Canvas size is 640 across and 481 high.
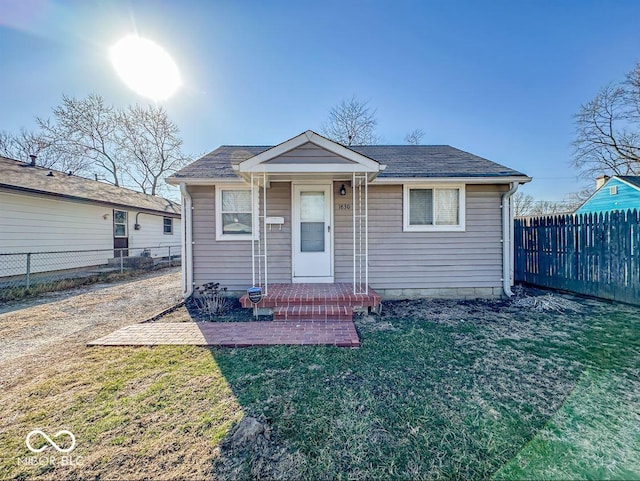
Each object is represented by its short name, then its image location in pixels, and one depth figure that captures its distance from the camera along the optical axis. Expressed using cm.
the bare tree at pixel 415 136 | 1944
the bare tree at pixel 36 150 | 1903
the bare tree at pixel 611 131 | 1628
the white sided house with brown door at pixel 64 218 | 834
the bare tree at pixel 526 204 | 2584
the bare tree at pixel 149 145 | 2122
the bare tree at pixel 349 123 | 1697
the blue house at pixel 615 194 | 1174
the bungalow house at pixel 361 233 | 602
